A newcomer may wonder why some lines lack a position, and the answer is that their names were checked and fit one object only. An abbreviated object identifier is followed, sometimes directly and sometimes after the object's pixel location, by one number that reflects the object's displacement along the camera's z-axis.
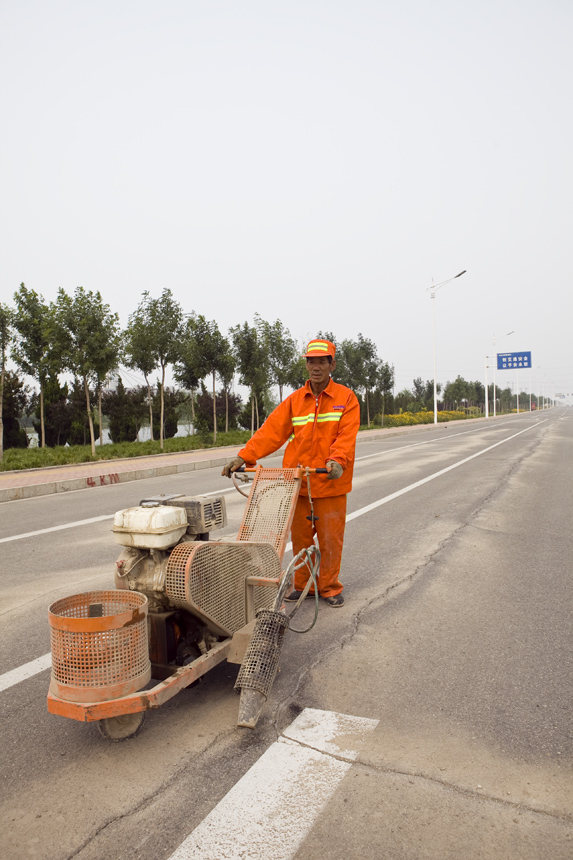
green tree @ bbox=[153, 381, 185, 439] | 32.38
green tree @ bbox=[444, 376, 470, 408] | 83.00
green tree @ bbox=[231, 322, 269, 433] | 26.42
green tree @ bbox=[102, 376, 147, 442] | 30.16
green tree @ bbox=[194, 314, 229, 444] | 24.88
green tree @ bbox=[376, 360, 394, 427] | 43.61
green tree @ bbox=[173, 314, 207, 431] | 24.31
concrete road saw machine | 2.59
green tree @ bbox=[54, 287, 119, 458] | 18.58
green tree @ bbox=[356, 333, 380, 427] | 40.94
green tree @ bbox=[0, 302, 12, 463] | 17.53
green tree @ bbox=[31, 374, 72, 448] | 27.28
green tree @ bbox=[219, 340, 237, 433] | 25.17
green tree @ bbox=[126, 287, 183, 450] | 23.15
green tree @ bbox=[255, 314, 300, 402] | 30.02
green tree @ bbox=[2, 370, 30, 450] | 25.44
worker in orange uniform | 4.51
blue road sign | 71.00
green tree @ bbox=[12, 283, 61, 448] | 18.61
